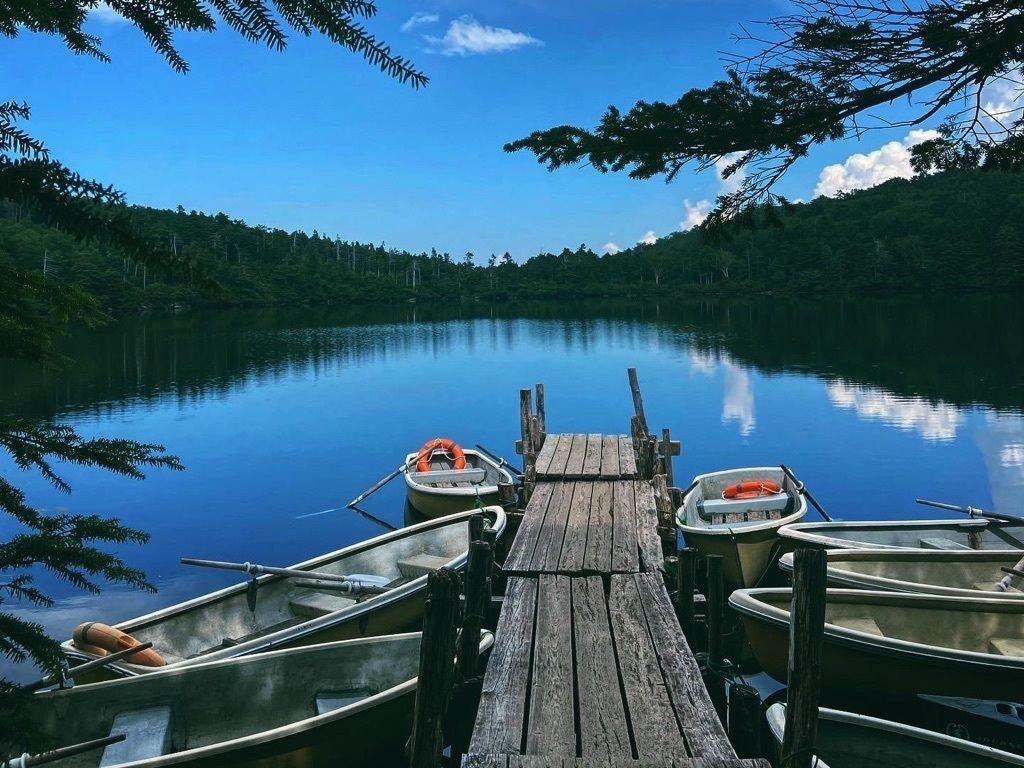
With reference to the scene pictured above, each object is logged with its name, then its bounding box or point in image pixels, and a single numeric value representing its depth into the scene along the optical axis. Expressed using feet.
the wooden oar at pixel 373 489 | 57.67
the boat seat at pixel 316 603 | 31.55
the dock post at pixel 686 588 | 26.35
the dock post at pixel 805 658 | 16.17
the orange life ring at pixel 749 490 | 45.62
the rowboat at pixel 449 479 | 47.75
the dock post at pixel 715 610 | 24.79
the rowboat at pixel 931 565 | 31.04
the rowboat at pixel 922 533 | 36.14
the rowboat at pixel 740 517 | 37.11
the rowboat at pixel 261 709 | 19.86
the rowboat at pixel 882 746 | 18.13
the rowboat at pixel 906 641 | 23.59
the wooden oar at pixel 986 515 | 35.76
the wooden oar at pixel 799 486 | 45.01
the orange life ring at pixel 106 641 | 25.27
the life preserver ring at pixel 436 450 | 57.07
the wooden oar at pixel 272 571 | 31.42
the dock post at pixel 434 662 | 16.30
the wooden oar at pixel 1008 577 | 28.99
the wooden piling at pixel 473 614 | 22.79
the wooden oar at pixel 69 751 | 17.17
